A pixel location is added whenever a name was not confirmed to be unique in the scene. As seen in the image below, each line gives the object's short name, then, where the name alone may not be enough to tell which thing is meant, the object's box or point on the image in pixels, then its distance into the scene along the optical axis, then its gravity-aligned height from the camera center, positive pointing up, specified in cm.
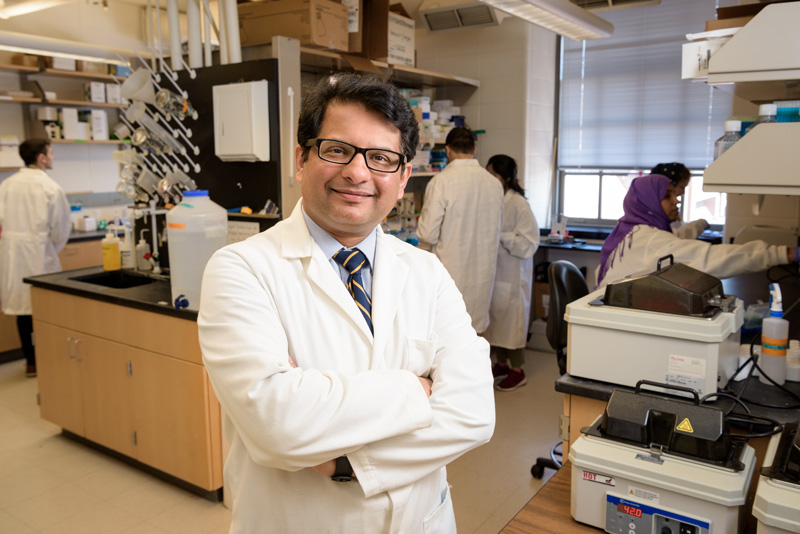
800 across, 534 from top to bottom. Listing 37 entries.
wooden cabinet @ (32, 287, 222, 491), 263 -93
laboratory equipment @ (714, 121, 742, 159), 196 +15
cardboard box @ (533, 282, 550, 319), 489 -90
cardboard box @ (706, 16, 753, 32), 187 +49
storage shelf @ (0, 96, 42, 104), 500 +71
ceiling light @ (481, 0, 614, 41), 327 +97
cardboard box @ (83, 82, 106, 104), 564 +86
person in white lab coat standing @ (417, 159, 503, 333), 384 -26
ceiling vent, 452 +127
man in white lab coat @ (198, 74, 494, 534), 105 -32
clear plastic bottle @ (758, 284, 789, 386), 177 -46
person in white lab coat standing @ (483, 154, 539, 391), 413 -66
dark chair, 305 -60
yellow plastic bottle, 345 -38
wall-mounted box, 282 +30
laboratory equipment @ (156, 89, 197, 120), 307 +40
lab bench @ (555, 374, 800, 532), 162 -60
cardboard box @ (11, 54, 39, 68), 513 +105
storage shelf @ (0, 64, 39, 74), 503 +97
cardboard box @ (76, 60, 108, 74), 555 +108
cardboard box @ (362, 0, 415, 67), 356 +91
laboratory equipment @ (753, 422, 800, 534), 106 -55
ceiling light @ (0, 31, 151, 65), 423 +99
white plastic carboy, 270 -24
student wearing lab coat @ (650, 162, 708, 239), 351 +1
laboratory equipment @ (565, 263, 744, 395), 163 -40
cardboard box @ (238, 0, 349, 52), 305 +83
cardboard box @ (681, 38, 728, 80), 189 +39
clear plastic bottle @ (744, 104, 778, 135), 182 +21
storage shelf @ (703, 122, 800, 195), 177 +6
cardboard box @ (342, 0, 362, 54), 339 +88
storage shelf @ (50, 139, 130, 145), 539 +40
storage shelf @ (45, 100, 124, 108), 540 +74
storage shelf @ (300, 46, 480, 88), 334 +72
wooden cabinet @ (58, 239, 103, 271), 511 -58
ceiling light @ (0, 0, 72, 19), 366 +108
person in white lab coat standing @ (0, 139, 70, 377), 435 -29
